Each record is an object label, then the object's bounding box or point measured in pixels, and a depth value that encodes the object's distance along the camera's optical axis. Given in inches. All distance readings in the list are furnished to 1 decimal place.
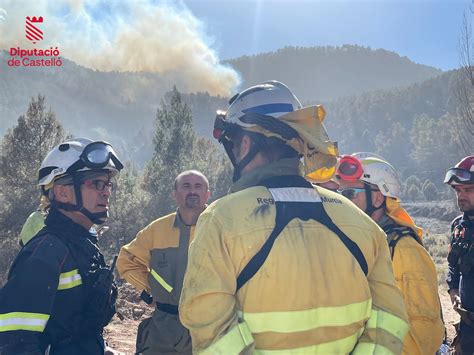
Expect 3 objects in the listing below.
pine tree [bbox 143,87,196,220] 1049.5
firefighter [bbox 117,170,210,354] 142.6
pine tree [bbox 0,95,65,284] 725.9
